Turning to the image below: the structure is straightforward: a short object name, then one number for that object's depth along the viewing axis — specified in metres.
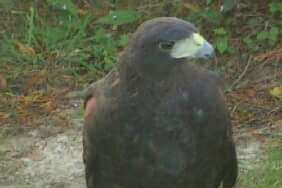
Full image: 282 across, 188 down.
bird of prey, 9.72
